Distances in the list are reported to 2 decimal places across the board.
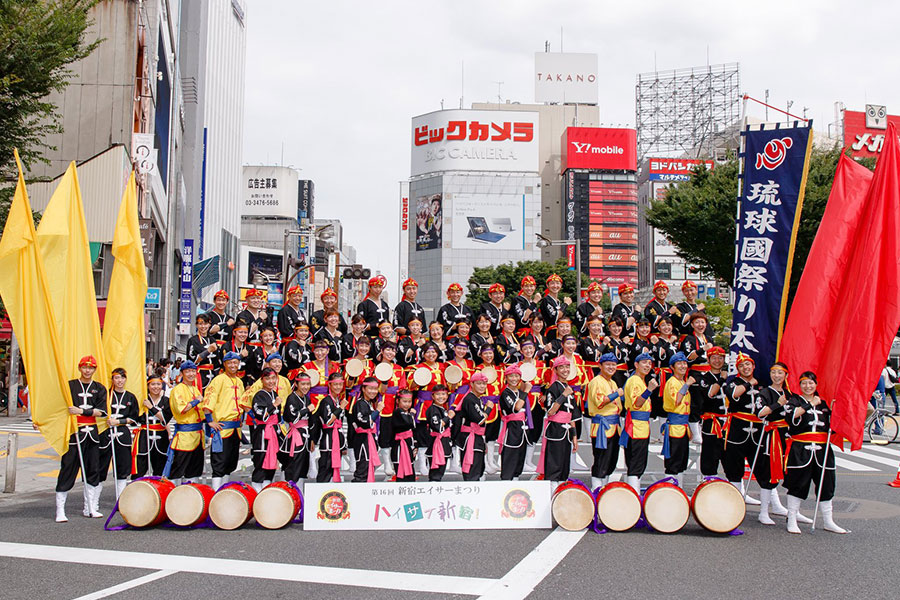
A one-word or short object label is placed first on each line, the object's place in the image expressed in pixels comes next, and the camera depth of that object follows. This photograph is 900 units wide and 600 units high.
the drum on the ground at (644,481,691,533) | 8.24
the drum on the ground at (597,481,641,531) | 8.31
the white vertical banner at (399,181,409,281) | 98.31
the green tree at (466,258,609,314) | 61.28
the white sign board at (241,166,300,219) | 103.88
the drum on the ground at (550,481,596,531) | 8.40
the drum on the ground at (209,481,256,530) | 8.48
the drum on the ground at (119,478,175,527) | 8.45
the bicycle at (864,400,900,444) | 18.05
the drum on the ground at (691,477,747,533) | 8.20
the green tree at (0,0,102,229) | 12.16
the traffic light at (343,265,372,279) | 23.50
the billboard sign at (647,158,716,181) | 83.81
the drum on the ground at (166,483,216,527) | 8.47
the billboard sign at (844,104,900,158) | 56.12
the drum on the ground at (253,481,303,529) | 8.50
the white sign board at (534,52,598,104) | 100.31
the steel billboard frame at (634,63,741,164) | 82.19
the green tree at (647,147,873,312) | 24.80
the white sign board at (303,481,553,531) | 8.52
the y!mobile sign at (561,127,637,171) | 90.69
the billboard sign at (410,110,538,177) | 89.44
